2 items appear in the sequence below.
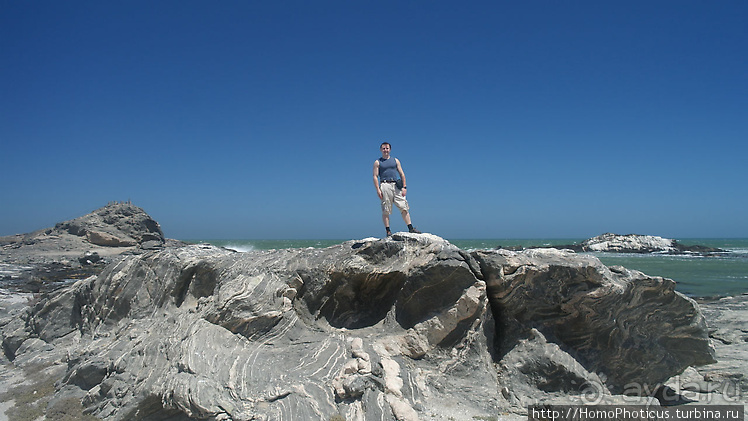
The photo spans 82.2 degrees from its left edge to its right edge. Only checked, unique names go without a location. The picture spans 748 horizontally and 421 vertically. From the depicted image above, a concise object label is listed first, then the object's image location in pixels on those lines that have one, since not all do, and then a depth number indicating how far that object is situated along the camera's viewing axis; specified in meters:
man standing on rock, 8.96
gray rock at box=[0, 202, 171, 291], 34.82
